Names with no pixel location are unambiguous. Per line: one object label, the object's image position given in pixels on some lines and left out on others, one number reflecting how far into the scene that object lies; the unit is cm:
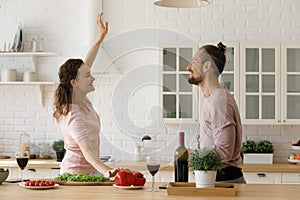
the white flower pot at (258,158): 573
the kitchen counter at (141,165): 545
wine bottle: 332
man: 355
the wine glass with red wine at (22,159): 340
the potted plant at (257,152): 574
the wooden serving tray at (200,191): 312
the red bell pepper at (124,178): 335
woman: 375
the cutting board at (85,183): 345
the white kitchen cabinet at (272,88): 568
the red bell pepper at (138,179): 336
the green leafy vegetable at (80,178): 350
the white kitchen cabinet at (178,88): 576
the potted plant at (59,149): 584
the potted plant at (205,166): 317
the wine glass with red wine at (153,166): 312
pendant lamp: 357
